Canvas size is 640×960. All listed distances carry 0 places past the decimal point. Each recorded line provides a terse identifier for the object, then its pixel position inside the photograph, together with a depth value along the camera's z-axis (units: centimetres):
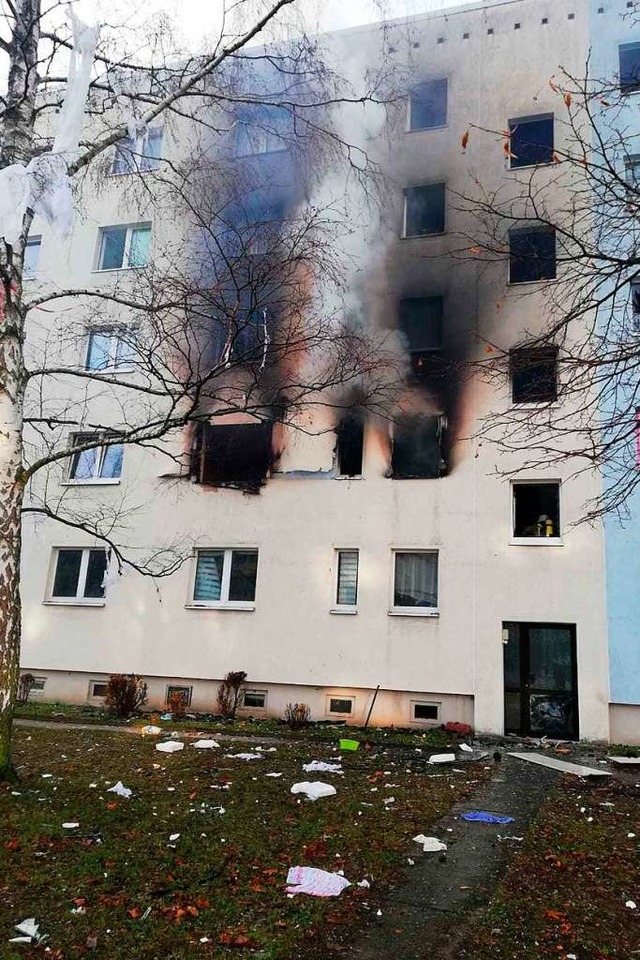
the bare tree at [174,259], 711
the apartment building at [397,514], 1259
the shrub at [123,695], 1321
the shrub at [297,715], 1248
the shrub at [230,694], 1339
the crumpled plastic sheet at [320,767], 881
